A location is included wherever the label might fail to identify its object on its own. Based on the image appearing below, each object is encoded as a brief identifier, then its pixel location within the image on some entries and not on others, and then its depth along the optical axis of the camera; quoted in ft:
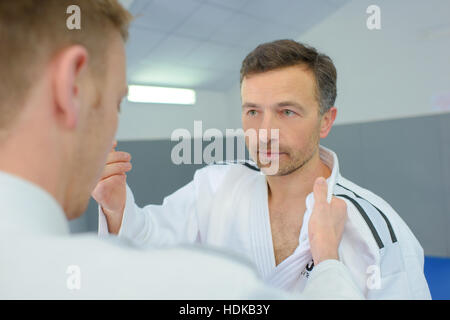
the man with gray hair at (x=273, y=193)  3.48
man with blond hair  1.29
